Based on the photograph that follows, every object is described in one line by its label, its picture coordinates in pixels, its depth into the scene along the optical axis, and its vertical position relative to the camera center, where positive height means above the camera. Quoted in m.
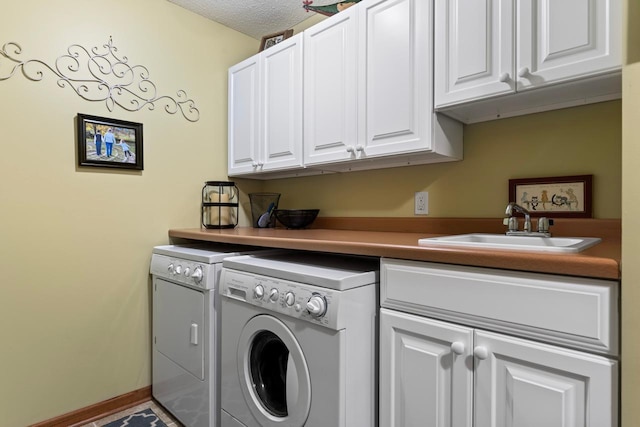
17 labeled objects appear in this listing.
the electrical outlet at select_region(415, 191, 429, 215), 1.81 +0.05
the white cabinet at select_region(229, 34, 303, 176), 2.02 +0.64
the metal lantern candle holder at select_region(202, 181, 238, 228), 2.34 +0.04
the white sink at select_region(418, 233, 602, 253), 0.95 -0.10
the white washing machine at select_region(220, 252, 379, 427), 1.13 -0.47
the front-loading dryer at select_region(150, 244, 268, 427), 1.63 -0.61
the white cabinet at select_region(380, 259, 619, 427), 0.80 -0.38
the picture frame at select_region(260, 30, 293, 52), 2.25 +1.15
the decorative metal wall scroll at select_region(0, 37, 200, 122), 1.68 +0.73
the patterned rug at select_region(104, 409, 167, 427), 1.84 -1.13
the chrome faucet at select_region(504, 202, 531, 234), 1.34 -0.03
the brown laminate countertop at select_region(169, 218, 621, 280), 0.81 -0.11
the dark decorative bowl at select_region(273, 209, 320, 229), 2.13 -0.03
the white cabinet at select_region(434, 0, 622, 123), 1.09 +0.55
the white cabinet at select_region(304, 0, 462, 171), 1.49 +0.58
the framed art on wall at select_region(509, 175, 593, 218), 1.35 +0.07
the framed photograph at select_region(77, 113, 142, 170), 1.85 +0.38
